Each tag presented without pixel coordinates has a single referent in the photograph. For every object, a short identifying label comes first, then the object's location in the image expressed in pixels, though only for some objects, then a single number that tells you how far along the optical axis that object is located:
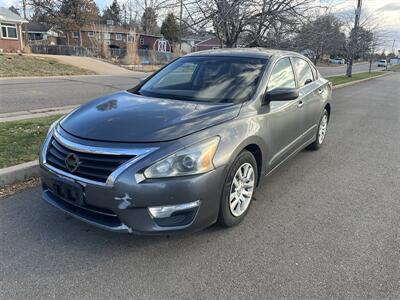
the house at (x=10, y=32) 34.31
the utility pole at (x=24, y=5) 51.06
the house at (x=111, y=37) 33.78
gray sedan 2.73
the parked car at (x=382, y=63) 67.53
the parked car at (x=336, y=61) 73.15
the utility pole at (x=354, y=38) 23.16
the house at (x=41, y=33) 56.31
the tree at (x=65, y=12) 49.19
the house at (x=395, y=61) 91.69
